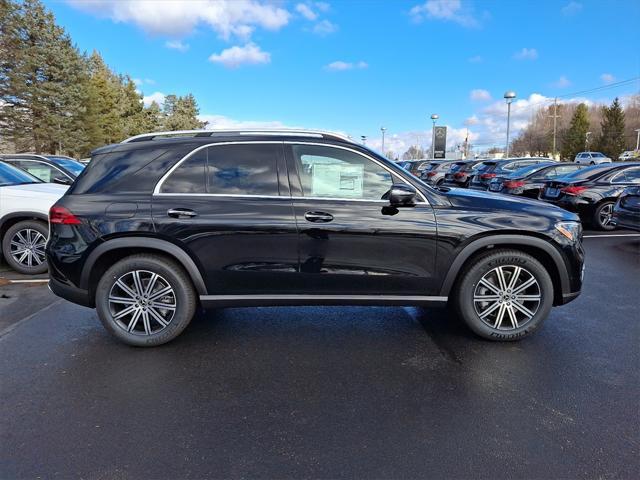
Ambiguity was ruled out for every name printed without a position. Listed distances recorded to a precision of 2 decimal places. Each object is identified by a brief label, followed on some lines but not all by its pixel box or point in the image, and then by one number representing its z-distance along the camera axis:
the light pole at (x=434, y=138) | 35.41
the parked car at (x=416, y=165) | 26.76
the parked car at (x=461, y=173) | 19.36
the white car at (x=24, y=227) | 5.91
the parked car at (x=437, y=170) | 23.15
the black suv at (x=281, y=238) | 3.51
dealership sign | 35.81
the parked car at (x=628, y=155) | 58.34
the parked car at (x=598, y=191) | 9.48
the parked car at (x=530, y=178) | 12.16
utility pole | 71.55
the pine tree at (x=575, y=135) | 75.31
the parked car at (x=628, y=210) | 7.62
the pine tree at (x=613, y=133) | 67.94
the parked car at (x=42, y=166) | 9.71
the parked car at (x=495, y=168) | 15.72
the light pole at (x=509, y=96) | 23.84
